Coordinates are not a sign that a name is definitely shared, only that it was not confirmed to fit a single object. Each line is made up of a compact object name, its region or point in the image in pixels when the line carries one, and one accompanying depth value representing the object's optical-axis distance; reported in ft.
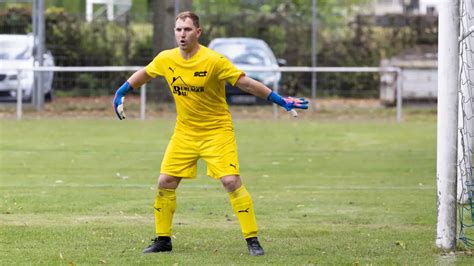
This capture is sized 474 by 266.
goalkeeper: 61.46
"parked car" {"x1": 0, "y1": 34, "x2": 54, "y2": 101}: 175.63
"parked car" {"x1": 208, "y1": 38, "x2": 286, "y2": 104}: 180.45
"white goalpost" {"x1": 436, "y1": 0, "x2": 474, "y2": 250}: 61.62
